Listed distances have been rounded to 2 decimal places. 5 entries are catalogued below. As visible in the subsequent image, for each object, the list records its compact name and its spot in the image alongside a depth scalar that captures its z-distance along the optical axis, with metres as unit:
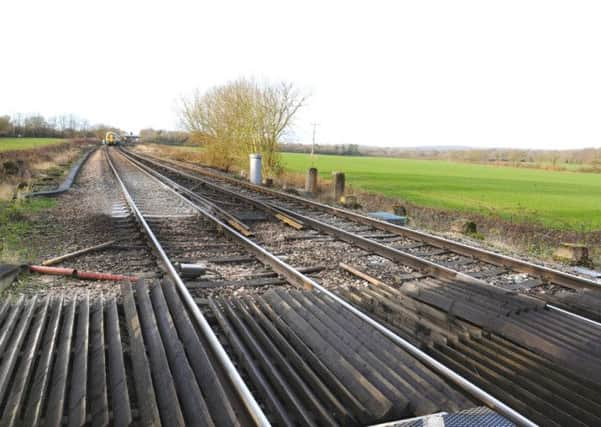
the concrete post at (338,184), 17.42
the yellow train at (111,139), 76.50
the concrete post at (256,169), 20.97
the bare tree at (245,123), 25.80
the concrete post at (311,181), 19.27
